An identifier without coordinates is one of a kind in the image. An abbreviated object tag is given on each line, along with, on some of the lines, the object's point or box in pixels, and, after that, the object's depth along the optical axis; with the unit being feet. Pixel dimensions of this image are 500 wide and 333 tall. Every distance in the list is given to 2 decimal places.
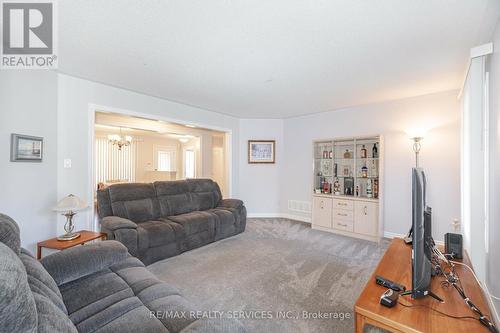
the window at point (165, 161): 27.58
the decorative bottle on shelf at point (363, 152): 13.65
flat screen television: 3.60
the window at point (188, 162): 29.03
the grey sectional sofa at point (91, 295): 1.86
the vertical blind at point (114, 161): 23.48
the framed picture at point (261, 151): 17.67
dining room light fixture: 20.37
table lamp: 8.06
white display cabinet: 12.50
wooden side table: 7.54
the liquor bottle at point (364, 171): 13.50
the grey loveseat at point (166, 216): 8.93
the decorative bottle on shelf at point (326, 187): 15.02
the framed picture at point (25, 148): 7.63
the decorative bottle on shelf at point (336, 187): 14.57
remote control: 3.96
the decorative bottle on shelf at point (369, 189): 13.21
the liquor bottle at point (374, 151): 13.16
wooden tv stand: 3.13
